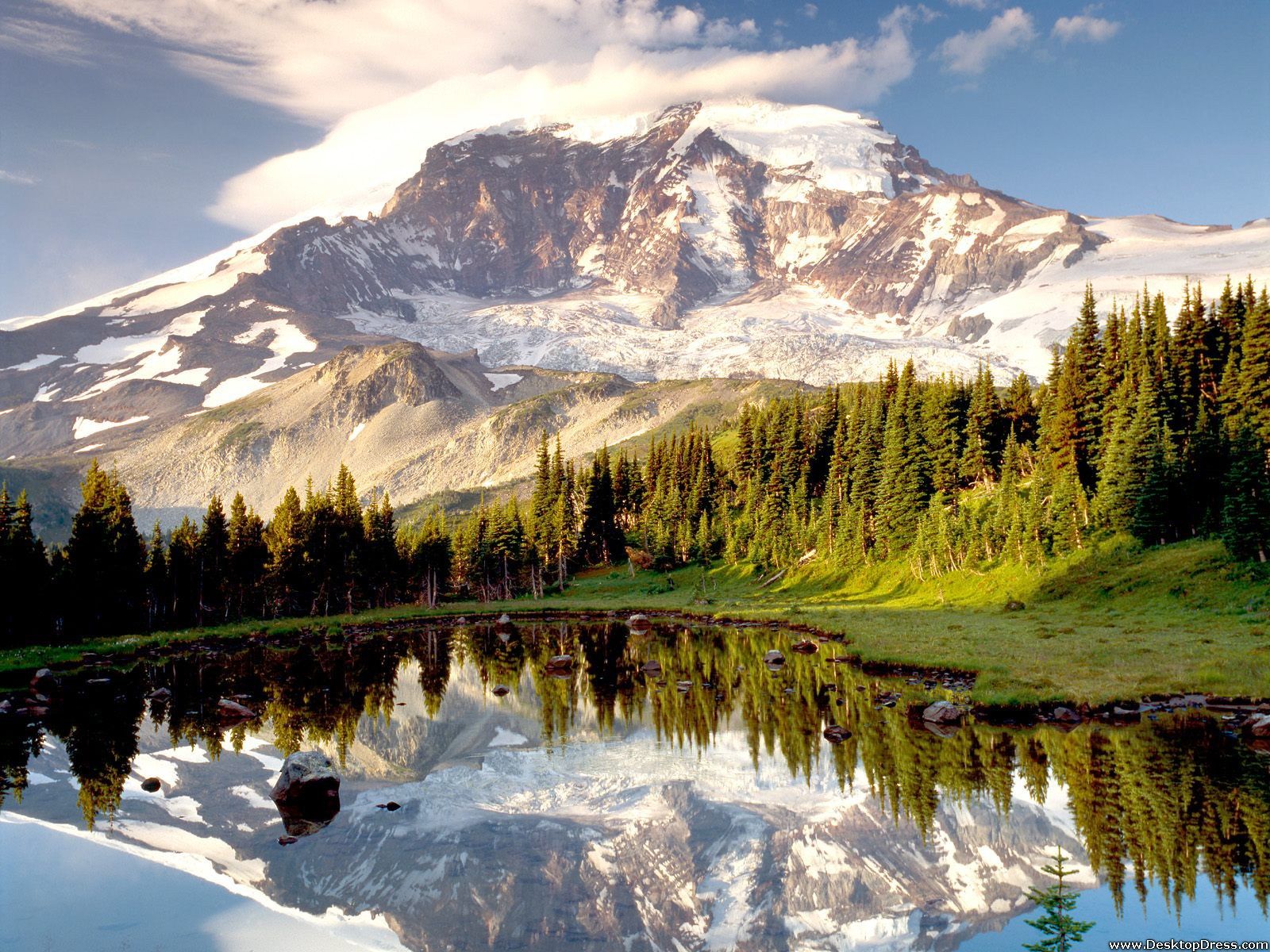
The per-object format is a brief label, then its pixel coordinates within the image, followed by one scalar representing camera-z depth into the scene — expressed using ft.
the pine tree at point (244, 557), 322.14
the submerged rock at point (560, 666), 163.43
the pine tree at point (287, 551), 304.71
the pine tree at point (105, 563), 239.91
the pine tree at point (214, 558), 317.22
